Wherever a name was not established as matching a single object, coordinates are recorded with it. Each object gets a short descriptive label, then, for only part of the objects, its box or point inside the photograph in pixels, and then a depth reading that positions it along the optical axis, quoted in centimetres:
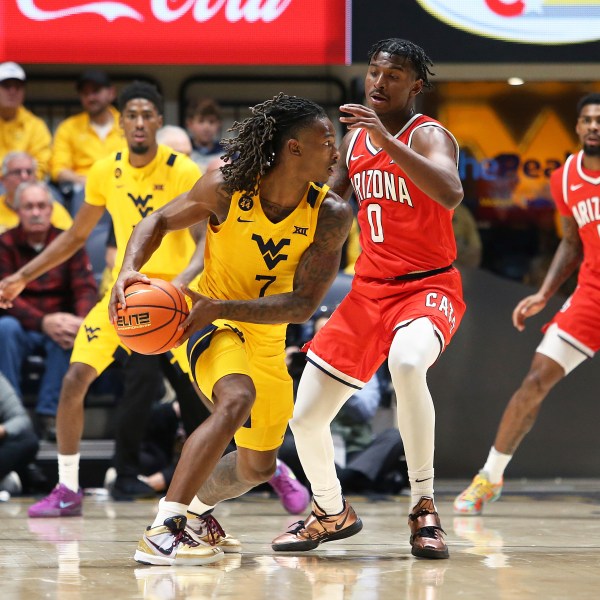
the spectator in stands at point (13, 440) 1455
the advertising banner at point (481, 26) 1602
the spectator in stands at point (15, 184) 1700
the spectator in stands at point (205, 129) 1817
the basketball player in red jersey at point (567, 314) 1337
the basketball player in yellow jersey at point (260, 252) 936
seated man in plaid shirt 1550
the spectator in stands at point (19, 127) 1820
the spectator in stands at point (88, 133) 1845
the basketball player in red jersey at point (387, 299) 970
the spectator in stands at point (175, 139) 1620
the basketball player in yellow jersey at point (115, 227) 1286
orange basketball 895
